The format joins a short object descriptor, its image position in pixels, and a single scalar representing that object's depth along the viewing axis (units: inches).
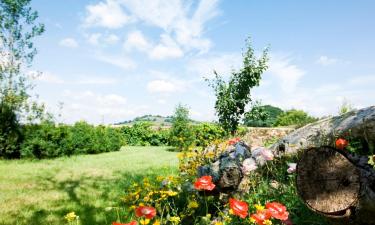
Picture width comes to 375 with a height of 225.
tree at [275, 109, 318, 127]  1254.7
